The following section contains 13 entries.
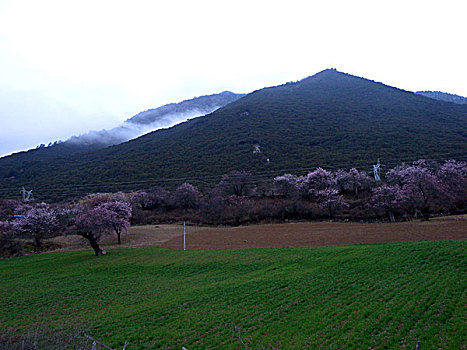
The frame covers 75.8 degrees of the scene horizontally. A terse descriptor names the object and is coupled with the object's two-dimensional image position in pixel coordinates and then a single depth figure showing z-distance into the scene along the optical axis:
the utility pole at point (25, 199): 59.28
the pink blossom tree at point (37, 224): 36.59
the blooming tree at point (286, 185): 54.54
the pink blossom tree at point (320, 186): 48.05
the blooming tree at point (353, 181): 53.12
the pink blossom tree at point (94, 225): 28.14
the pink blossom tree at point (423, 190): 36.81
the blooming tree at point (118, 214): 33.24
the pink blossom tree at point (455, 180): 39.72
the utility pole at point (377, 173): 54.72
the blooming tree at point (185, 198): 58.31
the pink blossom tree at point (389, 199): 38.34
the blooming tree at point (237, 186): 58.81
